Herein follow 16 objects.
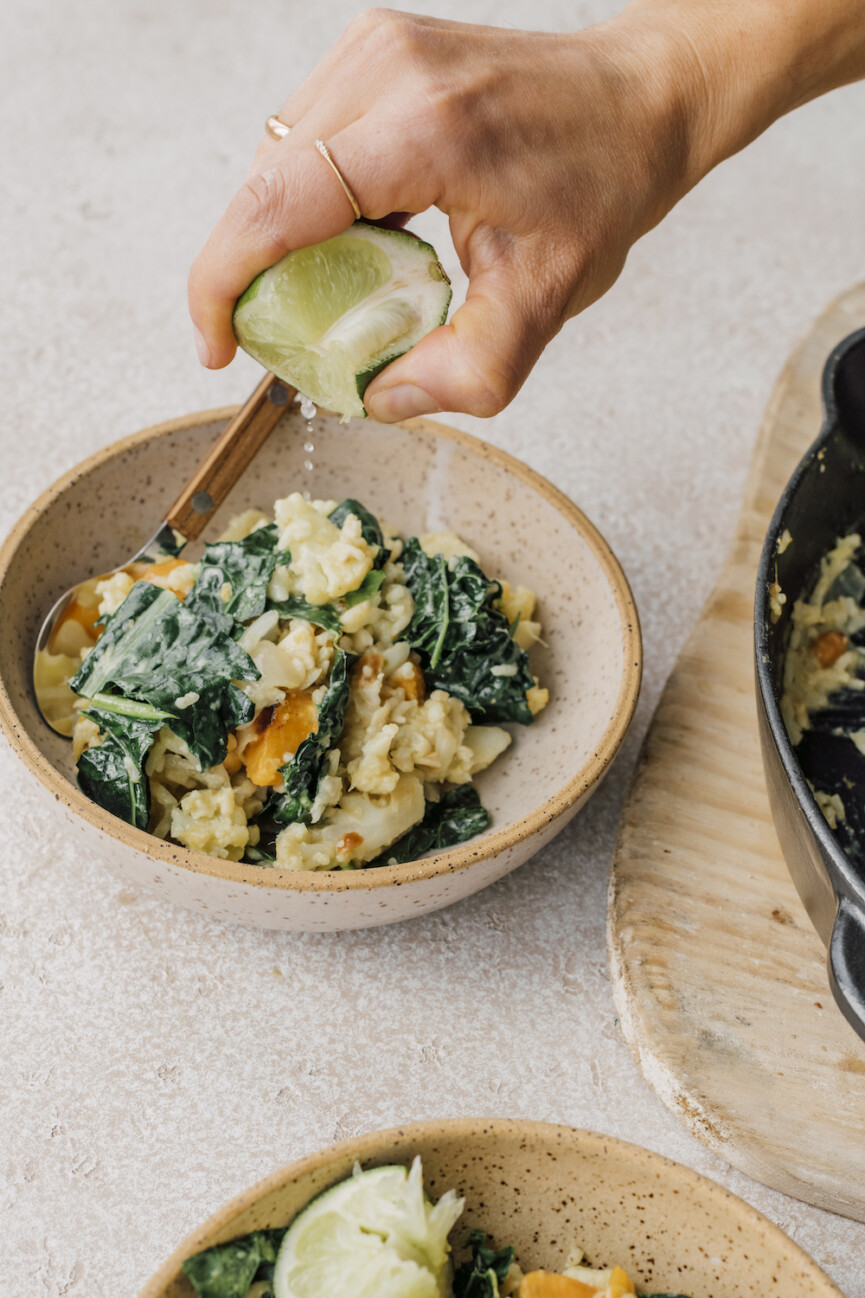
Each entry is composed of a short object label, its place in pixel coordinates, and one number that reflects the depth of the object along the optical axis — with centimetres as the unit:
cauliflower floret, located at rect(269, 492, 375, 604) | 69
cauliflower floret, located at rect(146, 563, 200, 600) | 70
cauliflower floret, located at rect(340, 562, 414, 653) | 70
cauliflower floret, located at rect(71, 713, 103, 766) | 68
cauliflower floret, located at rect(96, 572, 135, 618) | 70
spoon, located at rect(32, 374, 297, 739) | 72
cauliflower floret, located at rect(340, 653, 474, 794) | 68
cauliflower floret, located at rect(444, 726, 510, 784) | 70
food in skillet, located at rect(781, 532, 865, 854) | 72
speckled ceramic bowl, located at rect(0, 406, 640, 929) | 64
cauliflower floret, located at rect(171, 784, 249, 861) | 66
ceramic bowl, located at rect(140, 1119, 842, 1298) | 58
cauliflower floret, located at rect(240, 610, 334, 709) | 67
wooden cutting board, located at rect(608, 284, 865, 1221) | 65
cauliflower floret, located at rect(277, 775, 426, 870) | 66
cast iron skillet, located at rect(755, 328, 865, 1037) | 61
